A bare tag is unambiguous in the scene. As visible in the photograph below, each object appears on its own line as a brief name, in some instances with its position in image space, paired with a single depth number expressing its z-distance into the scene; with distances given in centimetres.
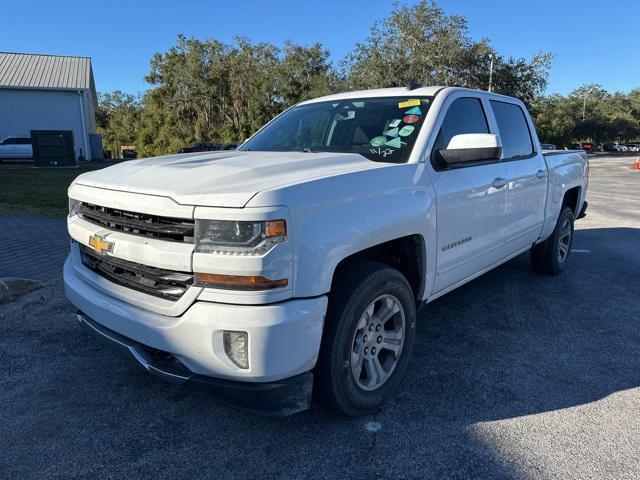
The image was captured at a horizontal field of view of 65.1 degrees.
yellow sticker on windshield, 363
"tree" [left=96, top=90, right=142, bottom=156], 5942
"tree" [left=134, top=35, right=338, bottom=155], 3797
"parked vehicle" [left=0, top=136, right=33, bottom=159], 2869
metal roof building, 3253
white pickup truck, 226
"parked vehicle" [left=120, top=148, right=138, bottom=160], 4928
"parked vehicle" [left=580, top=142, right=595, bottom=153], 6472
